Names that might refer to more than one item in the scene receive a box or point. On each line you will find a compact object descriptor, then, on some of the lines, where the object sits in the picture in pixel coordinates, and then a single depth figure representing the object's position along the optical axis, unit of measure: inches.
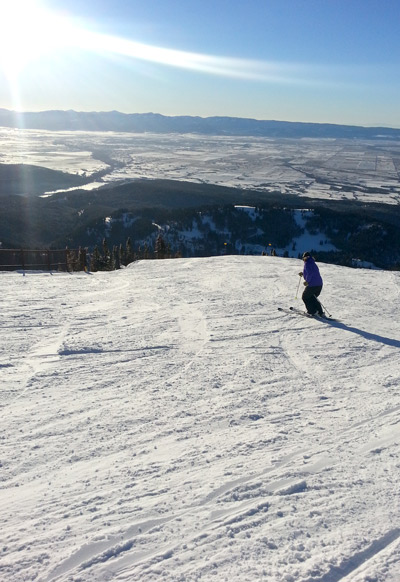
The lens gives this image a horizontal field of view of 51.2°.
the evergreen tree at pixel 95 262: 1382.9
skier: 397.3
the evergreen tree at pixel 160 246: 1631.6
